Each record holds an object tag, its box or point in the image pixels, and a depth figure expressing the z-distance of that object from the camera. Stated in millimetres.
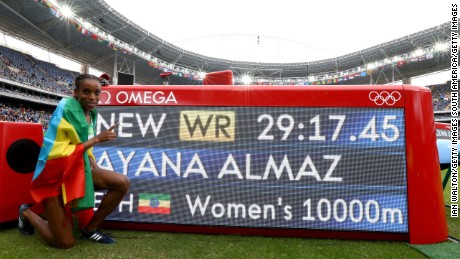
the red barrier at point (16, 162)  2512
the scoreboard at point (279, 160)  2291
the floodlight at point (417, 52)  27903
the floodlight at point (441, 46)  25991
